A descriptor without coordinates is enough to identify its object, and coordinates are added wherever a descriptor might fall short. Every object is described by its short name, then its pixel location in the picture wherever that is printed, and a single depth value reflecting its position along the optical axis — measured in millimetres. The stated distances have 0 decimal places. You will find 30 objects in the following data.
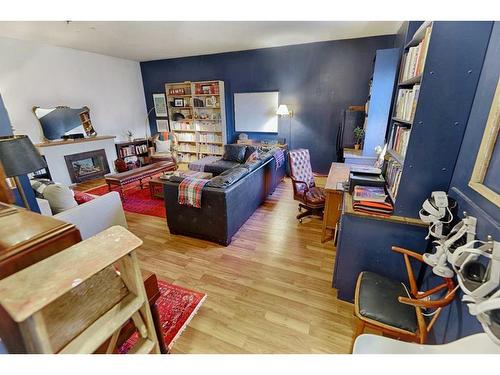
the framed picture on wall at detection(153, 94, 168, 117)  6273
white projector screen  5152
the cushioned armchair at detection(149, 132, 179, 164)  5477
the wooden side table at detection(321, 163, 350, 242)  2410
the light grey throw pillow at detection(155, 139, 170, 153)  5875
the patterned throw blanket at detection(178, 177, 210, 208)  2469
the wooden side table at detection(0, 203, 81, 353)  612
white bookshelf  5520
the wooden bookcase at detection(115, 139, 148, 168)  5675
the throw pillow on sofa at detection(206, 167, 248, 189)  2469
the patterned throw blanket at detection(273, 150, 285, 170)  4061
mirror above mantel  4316
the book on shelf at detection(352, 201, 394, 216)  1558
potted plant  4015
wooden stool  536
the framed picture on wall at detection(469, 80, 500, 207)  976
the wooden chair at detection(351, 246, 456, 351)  1114
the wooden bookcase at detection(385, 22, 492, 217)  1156
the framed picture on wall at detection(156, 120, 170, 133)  6469
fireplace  4742
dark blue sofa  2451
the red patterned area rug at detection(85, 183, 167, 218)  3520
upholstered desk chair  2928
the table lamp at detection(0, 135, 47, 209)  1457
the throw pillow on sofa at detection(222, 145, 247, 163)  4579
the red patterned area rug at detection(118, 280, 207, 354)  1579
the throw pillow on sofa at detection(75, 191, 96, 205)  2683
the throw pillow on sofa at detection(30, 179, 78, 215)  2311
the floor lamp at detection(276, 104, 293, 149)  4793
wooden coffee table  3827
